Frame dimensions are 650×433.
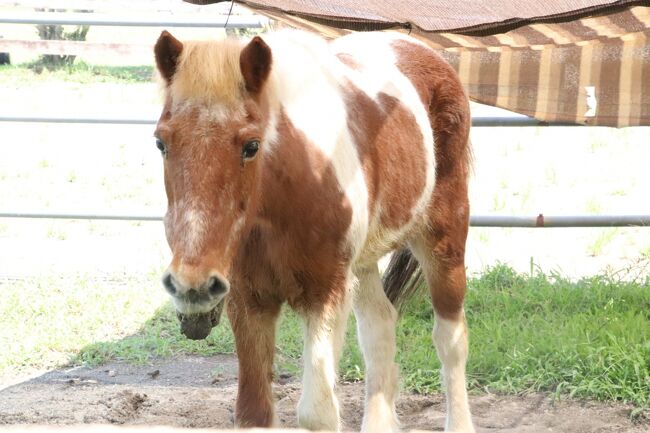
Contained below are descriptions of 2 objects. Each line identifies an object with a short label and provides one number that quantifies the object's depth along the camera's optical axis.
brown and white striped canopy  8.37
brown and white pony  5.02
